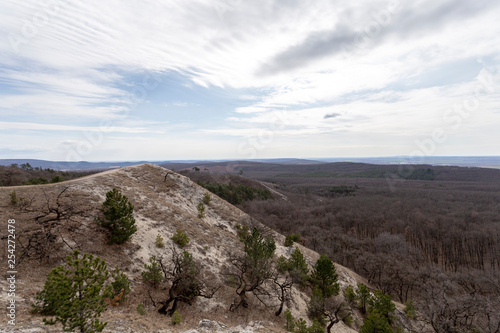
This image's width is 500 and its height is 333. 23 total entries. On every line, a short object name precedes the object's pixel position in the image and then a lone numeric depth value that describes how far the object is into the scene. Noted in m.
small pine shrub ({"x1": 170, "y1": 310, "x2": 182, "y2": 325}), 12.52
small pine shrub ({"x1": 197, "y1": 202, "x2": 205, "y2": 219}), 30.14
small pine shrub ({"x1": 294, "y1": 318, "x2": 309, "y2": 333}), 13.89
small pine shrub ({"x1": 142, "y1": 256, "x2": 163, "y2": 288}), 15.53
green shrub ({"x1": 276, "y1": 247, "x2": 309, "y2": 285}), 23.47
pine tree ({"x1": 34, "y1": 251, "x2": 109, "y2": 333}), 7.23
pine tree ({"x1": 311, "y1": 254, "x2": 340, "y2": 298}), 23.17
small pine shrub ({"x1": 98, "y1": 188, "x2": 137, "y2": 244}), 16.95
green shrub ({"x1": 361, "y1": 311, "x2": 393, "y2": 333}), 15.63
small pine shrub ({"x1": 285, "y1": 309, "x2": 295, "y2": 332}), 15.64
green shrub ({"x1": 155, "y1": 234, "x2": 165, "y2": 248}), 19.67
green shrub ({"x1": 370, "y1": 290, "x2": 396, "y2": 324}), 21.25
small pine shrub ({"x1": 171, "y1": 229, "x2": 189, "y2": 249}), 21.05
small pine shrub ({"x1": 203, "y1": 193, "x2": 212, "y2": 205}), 35.12
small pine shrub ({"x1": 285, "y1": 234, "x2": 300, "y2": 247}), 32.88
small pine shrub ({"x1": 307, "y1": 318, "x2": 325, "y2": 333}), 14.12
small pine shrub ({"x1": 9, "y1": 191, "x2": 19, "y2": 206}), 17.23
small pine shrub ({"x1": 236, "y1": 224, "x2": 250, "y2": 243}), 28.61
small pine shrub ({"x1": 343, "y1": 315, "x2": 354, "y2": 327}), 20.95
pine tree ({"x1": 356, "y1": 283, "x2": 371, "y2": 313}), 23.72
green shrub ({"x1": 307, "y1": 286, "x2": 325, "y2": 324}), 19.34
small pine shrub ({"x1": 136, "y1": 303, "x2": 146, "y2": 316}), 12.44
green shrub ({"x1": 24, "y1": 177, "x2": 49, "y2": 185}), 28.95
